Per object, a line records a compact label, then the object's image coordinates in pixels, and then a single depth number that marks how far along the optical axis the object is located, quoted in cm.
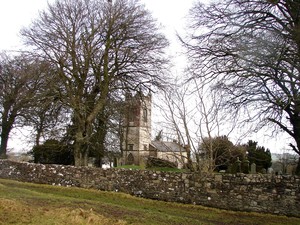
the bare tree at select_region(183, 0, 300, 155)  1044
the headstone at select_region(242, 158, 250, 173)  2275
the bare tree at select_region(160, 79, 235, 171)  1680
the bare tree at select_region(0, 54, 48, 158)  2490
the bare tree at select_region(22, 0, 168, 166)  2111
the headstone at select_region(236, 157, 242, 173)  2233
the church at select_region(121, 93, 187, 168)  2214
